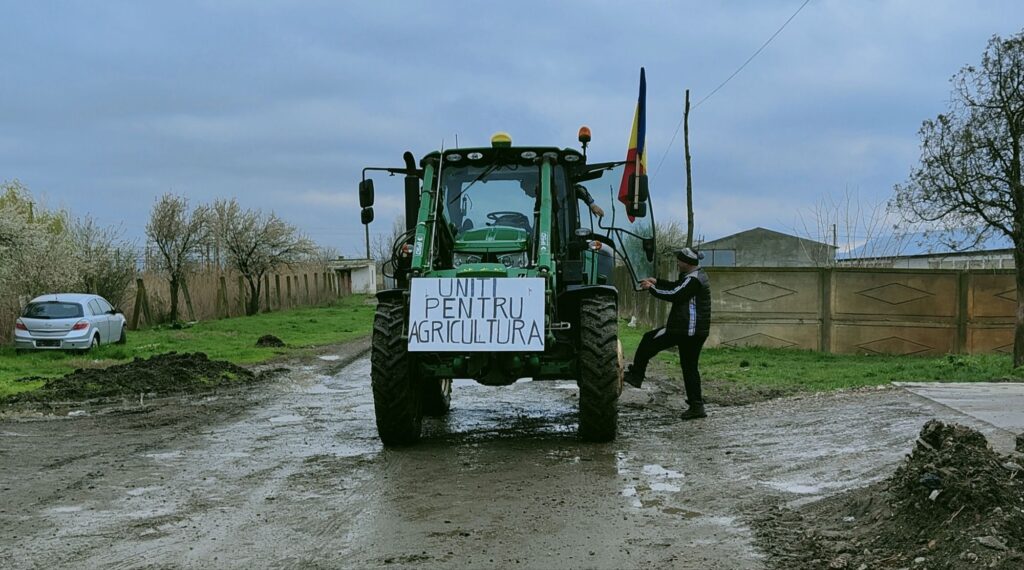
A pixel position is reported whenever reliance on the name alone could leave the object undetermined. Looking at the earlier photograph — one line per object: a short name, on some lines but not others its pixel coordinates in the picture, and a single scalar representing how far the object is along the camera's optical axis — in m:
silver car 21.72
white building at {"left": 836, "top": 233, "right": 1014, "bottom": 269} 27.91
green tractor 8.52
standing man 10.74
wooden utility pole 32.50
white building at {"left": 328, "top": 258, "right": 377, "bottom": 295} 82.06
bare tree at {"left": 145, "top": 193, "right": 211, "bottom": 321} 40.19
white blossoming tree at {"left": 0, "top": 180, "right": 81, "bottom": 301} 24.16
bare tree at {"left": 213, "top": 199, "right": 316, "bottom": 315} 47.19
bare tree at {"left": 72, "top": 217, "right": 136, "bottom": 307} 32.91
